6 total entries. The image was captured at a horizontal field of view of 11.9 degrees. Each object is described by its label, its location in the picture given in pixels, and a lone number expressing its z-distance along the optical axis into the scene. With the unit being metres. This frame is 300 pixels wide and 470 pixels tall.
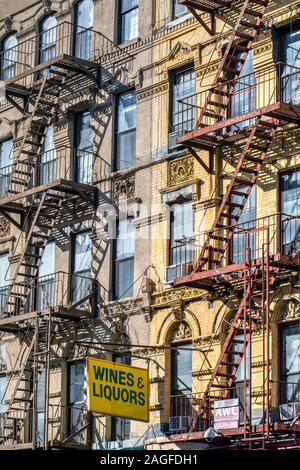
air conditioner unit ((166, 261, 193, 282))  34.38
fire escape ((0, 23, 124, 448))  38.06
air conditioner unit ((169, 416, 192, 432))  33.28
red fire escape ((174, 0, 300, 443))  31.50
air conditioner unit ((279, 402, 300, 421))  30.88
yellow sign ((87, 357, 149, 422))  32.91
